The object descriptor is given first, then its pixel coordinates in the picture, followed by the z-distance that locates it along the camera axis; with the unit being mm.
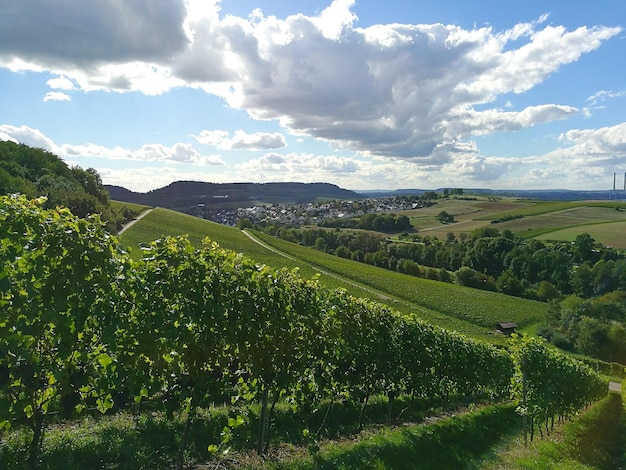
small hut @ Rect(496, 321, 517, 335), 62381
